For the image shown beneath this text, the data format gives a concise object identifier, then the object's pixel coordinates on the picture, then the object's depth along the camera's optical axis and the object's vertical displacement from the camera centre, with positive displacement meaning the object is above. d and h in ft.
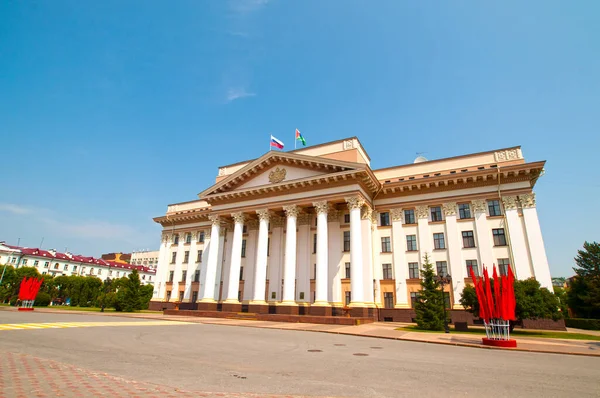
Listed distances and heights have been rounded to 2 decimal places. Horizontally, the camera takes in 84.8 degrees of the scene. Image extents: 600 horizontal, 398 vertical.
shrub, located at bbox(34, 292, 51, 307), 161.17 -0.12
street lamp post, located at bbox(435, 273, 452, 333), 69.98 +1.04
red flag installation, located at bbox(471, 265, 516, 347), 50.62 +0.43
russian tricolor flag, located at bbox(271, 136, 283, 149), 120.47 +56.38
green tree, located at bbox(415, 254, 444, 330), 74.94 +0.09
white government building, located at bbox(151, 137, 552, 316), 97.19 +25.38
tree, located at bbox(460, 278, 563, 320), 69.82 +1.69
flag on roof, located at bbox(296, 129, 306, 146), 119.85 +57.75
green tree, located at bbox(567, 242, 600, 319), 137.20 +10.90
